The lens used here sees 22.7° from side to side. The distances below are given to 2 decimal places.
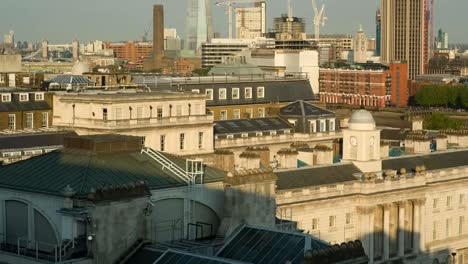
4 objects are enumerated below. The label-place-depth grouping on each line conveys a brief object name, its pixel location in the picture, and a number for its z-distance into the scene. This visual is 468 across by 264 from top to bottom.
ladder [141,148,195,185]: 51.78
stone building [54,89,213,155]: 94.38
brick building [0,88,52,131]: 103.06
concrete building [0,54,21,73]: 140.75
